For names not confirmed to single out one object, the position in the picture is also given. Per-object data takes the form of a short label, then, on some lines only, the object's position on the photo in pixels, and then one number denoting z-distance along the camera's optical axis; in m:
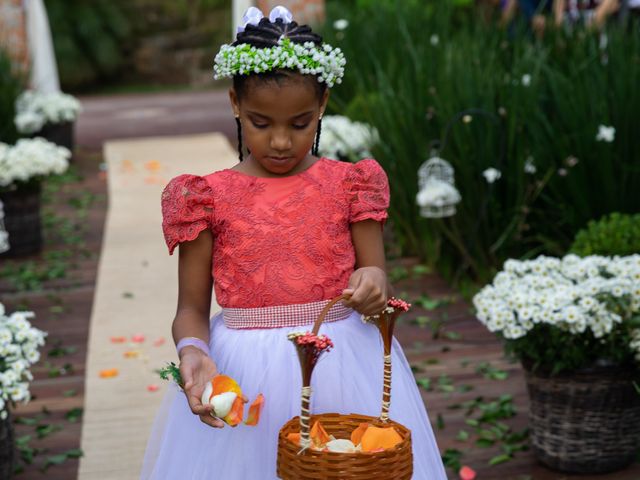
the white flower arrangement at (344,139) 7.07
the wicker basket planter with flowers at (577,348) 3.62
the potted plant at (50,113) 10.87
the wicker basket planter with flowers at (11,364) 3.59
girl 2.37
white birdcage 5.61
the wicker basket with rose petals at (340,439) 1.99
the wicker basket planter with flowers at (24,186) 7.43
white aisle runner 4.33
